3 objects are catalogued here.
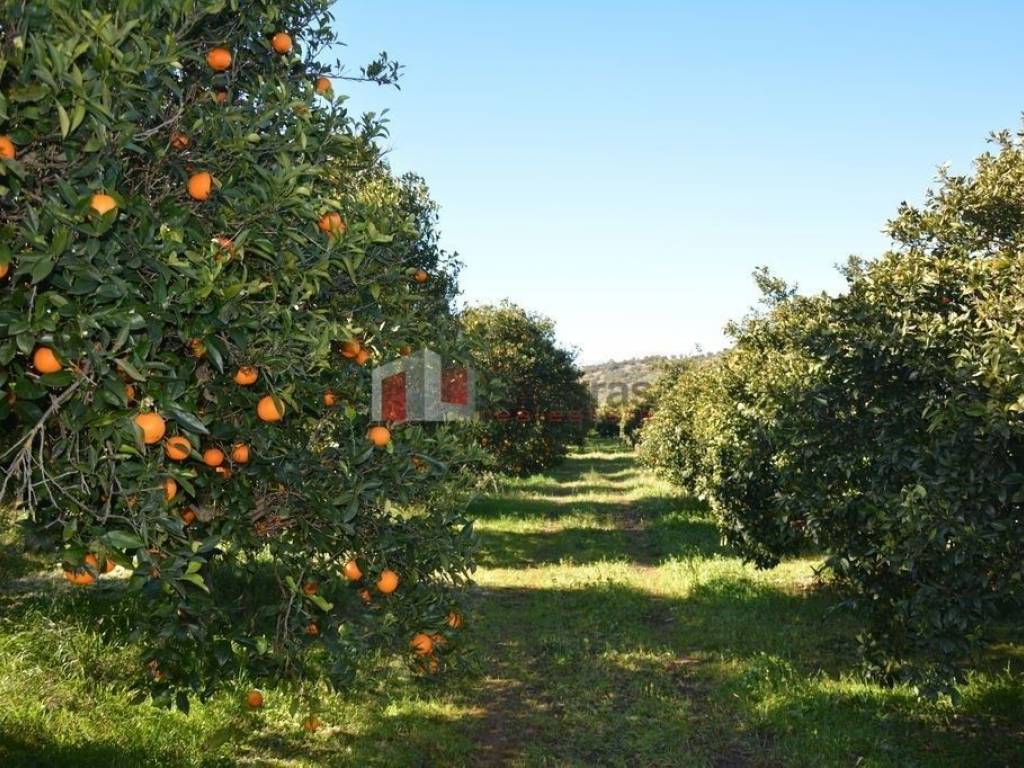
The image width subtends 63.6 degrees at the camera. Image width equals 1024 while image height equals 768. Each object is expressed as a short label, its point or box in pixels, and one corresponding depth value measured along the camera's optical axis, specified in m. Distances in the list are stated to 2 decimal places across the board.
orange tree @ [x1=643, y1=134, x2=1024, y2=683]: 6.48
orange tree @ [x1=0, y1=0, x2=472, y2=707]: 3.12
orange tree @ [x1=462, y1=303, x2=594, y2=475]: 23.70
